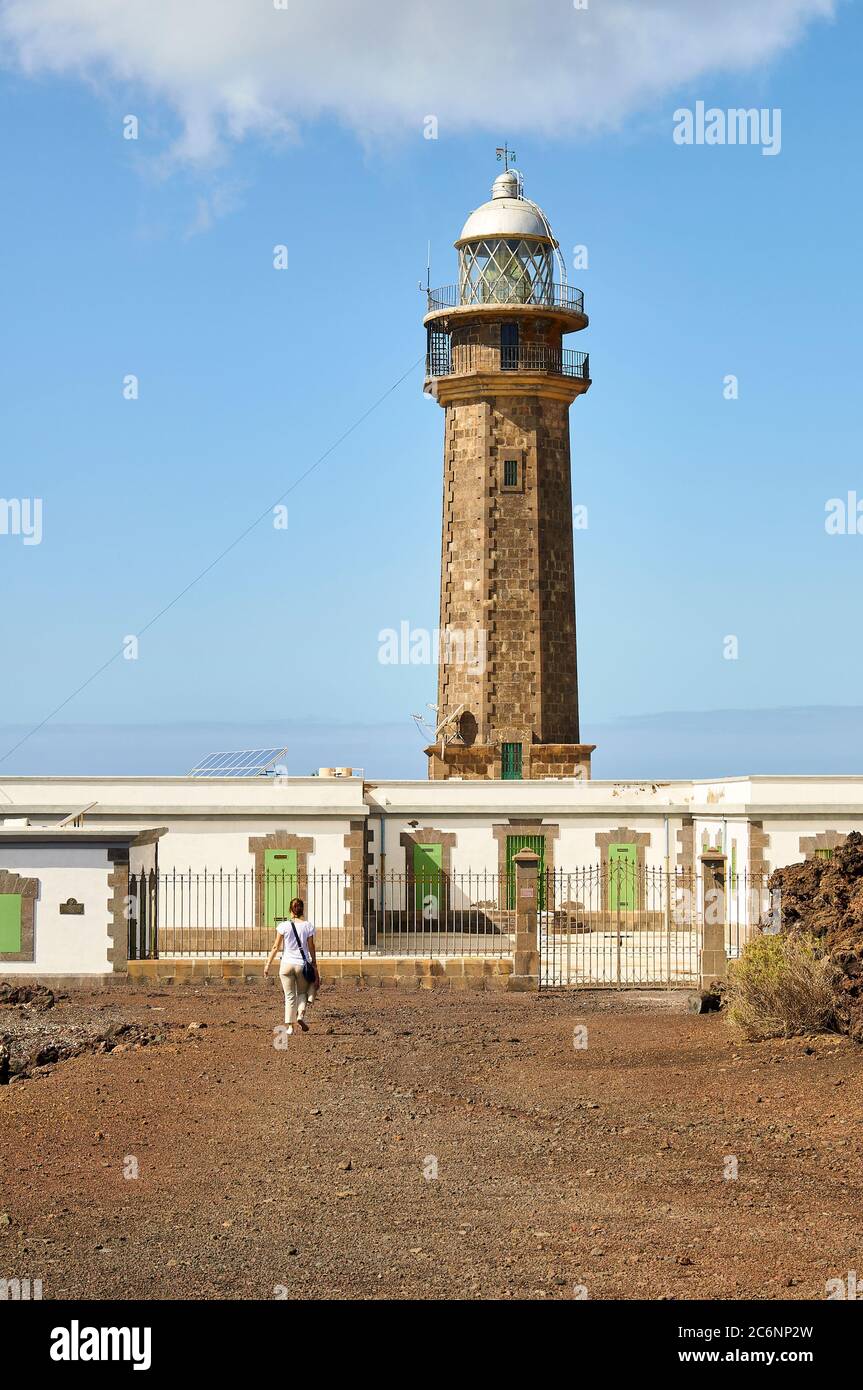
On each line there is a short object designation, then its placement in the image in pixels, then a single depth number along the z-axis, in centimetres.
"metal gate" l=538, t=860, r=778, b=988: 2530
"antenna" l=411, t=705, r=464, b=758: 3684
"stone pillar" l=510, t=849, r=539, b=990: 2427
